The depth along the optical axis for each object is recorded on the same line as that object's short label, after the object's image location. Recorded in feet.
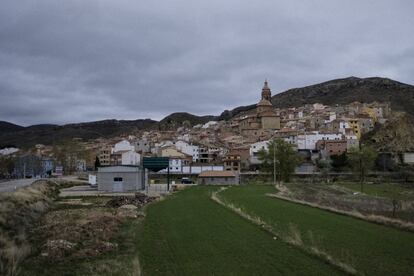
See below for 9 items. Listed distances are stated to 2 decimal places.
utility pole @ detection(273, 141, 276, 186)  268.00
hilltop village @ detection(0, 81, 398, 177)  381.40
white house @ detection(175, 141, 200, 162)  427.33
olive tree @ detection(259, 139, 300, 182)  268.00
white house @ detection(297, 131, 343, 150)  411.75
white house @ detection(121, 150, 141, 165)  405.39
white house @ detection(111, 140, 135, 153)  481.05
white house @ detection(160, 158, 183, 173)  364.48
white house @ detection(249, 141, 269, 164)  387.96
